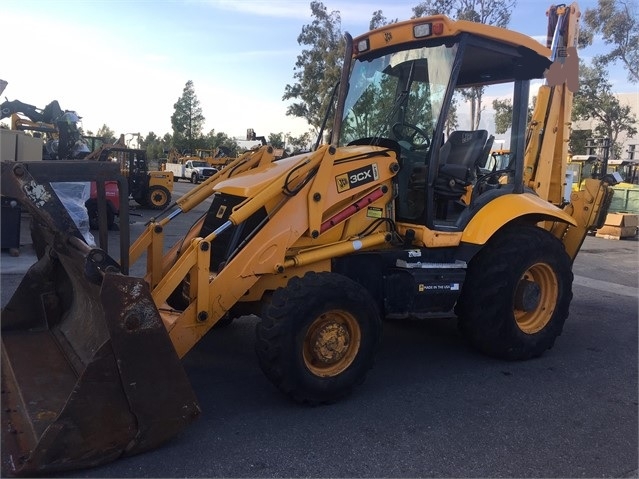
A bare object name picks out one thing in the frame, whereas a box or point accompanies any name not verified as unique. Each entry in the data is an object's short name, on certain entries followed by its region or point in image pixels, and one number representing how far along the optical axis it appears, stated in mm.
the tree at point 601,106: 31422
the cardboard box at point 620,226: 15453
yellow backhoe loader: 3152
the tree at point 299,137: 36738
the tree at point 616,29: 29094
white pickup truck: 38094
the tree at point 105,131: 78825
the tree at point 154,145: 70012
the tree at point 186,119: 62156
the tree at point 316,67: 37594
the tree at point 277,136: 47953
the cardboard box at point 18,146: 11430
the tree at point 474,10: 23030
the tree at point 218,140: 62444
